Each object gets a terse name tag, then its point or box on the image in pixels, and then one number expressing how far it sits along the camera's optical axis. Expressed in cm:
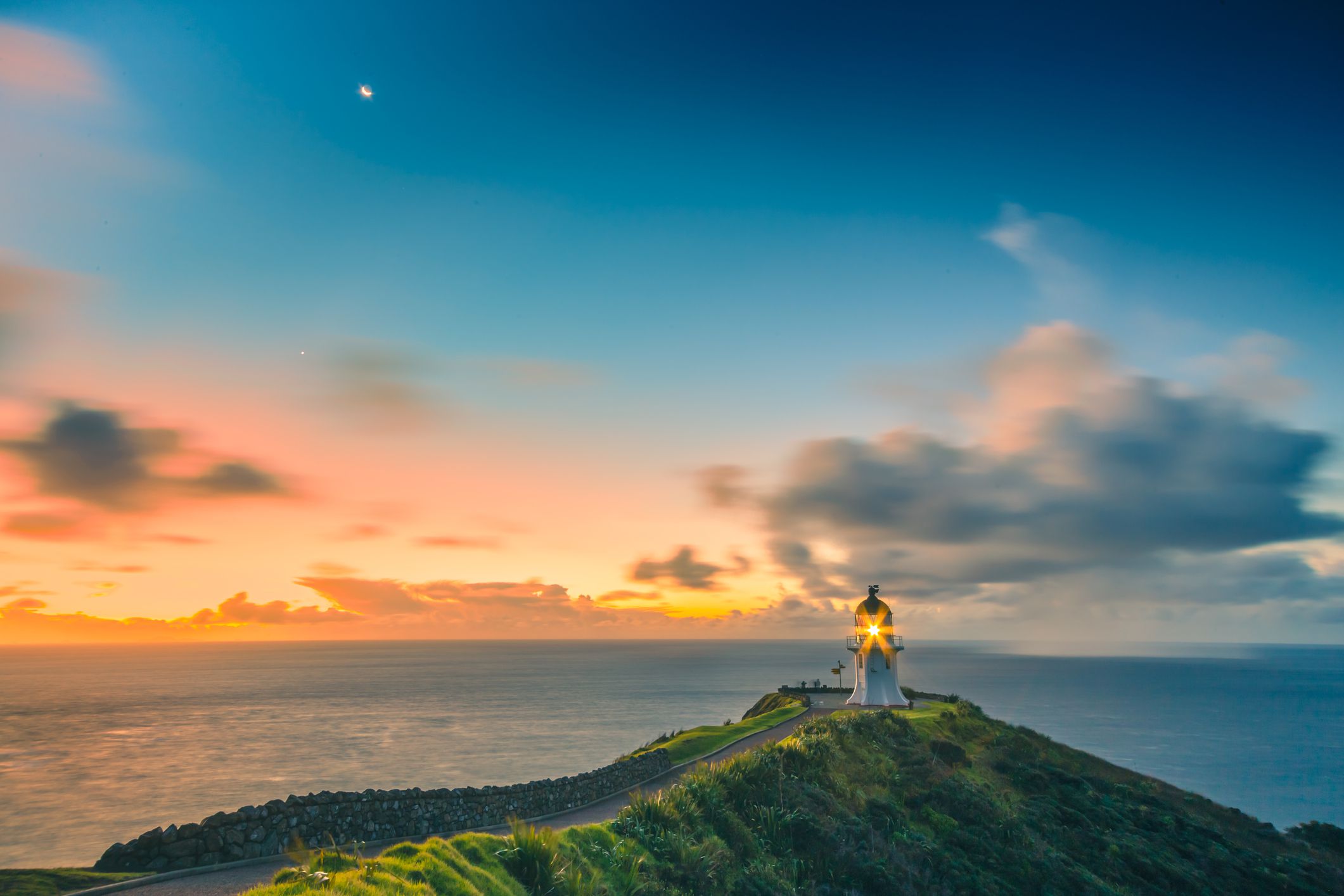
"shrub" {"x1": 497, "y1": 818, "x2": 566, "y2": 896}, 1258
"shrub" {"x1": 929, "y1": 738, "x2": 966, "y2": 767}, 3152
